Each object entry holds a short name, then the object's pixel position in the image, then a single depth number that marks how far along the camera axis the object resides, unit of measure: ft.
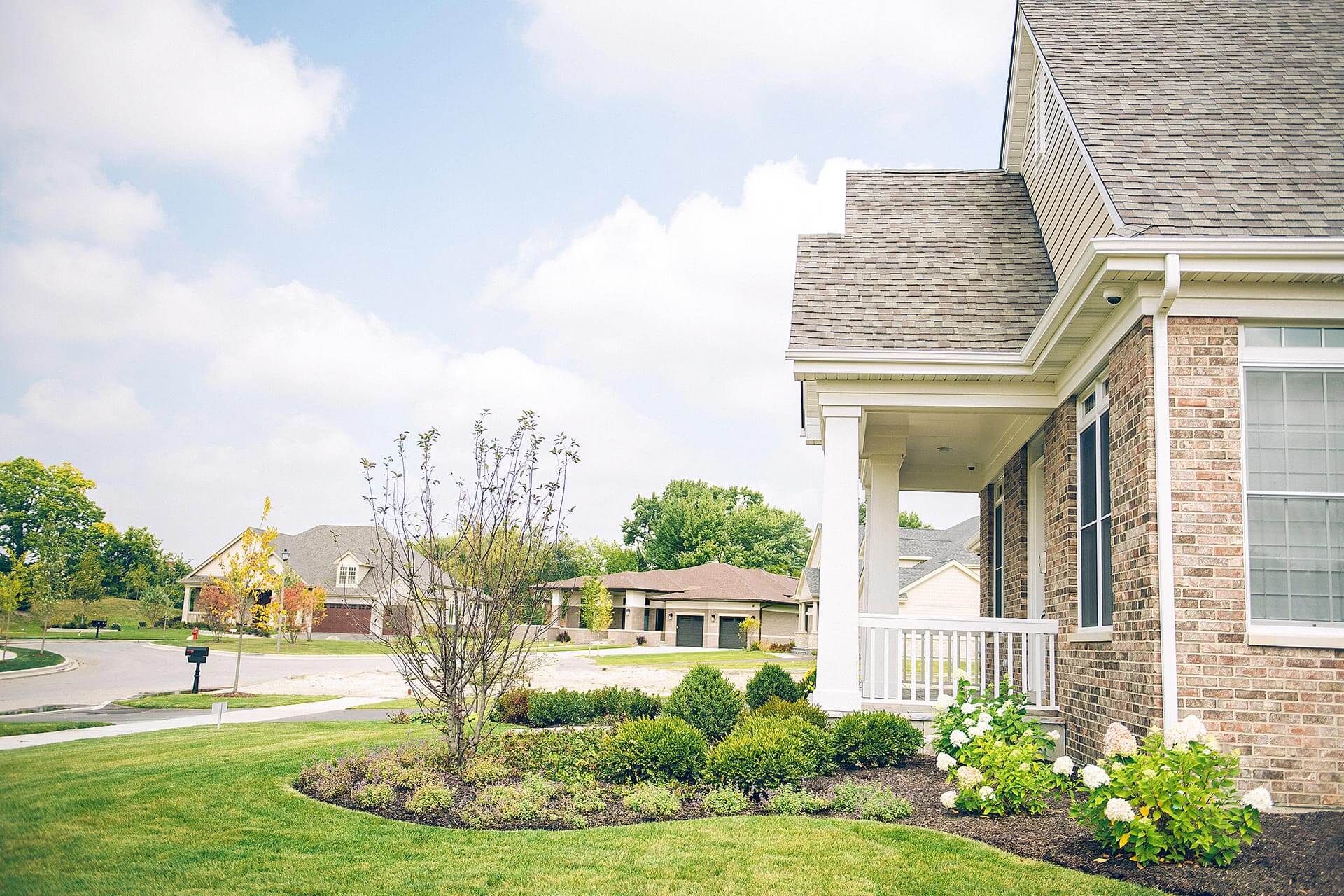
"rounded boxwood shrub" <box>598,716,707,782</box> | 24.54
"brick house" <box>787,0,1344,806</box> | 20.45
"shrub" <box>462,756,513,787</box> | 24.62
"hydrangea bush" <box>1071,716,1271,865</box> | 16.28
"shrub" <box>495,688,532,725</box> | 43.78
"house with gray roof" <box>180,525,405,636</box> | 160.25
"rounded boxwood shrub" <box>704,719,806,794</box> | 23.29
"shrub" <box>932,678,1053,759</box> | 21.97
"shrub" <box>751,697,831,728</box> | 28.66
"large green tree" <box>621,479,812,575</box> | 221.46
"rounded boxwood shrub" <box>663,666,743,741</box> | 32.53
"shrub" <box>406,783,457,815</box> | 21.98
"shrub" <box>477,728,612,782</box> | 25.71
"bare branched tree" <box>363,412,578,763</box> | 27.04
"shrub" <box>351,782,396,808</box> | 22.61
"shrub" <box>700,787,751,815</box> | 21.86
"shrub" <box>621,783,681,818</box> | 21.80
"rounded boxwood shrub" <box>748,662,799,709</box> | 37.78
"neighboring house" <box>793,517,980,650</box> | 115.75
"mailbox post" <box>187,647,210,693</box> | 62.23
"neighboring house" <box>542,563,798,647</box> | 162.50
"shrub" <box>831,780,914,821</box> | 21.16
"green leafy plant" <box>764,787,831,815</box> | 21.66
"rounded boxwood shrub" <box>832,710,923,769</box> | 26.30
